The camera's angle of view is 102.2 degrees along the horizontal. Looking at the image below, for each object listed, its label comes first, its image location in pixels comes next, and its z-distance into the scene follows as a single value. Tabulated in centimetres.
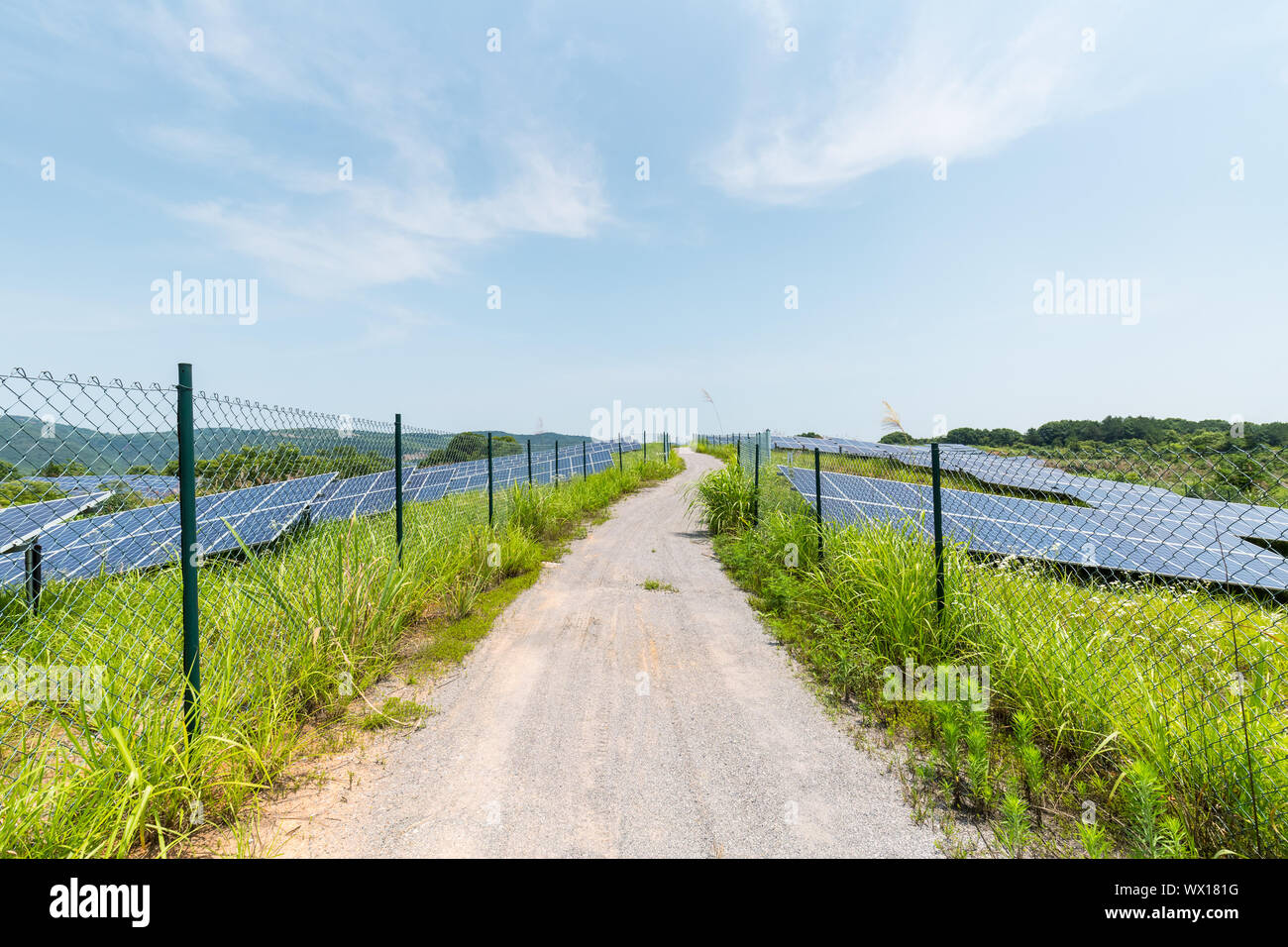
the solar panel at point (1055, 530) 567
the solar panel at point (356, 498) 497
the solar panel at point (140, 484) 282
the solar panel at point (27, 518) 440
